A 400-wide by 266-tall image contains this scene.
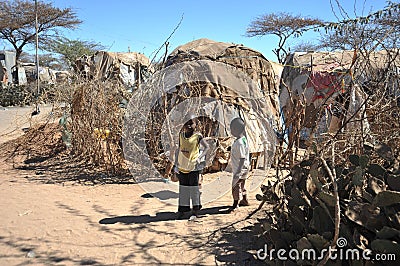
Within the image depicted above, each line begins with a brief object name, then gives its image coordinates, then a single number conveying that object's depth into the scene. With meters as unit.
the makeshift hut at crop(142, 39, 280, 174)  6.83
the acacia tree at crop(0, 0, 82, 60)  25.69
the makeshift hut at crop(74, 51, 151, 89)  13.82
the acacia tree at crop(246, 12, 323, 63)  27.80
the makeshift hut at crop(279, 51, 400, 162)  4.36
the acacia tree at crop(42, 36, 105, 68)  32.50
